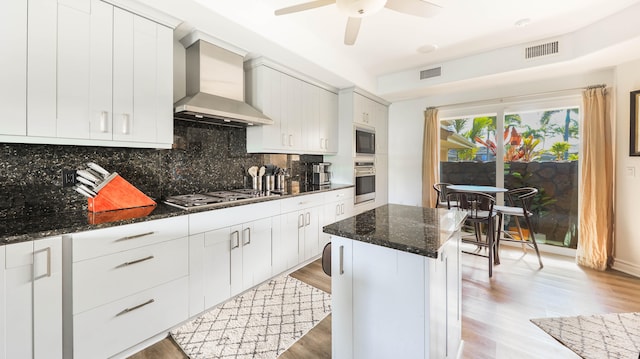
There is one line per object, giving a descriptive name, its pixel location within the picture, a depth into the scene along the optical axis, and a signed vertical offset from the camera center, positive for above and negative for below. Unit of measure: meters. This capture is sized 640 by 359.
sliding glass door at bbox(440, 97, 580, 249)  3.45 +0.34
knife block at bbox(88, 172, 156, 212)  1.75 -0.13
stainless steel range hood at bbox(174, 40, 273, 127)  2.20 +0.83
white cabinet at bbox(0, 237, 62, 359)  1.23 -0.60
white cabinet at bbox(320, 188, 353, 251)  3.30 -0.40
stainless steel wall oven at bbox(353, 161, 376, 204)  3.96 -0.05
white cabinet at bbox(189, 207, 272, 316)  1.96 -0.69
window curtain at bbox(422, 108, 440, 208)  4.16 +0.36
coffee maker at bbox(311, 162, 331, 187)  3.77 +0.04
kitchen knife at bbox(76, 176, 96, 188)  1.77 -0.03
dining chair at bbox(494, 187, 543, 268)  3.00 -0.39
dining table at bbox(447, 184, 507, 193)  3.12 -0.14
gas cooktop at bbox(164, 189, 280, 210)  2.01 -0.18
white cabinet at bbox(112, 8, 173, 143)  1.80 +0.72
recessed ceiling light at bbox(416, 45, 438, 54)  3.13 +1.58
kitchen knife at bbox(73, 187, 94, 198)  1.74 -0.10
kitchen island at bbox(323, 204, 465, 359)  1.11 -0.52
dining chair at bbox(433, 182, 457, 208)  3.78 -0.20
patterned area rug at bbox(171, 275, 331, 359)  1.71 -1.10
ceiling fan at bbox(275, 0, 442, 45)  1.53 +1.13
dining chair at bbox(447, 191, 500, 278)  2.79 -0.34
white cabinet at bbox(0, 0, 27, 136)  1.39 +0.61
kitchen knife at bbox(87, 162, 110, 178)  1.84 +0.06
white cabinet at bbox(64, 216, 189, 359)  1.41 -0.66
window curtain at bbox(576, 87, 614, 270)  2.98 -0.03
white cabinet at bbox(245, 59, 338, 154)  2.86 +0.83
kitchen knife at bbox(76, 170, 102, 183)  1.77 +0.02
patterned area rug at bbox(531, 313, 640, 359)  1.64 -1.09
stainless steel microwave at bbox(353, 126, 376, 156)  3.93 +0.57
